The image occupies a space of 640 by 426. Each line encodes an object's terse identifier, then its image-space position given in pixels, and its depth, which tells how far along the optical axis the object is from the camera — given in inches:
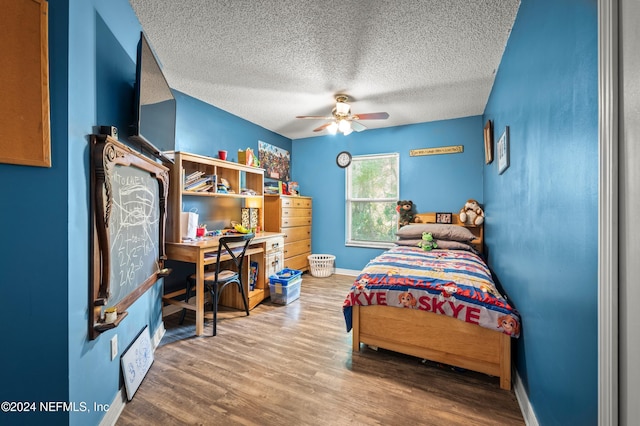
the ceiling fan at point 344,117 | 121.2
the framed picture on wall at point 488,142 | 112.8
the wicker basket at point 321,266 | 179.9
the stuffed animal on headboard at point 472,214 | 143.6
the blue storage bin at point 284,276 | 128.0
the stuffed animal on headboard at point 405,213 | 164.9
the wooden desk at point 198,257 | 96.8
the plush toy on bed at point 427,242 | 132.6
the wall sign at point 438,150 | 156.4
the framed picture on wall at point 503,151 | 80.5
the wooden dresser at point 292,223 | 163.9
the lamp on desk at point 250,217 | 139.4
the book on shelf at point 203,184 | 111.4
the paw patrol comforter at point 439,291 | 68.6
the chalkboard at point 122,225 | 51.8
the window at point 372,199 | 176.2
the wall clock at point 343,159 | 185.8
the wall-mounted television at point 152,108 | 63.9
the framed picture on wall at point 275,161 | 175.6
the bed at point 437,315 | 69.0
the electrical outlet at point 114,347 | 59.9
